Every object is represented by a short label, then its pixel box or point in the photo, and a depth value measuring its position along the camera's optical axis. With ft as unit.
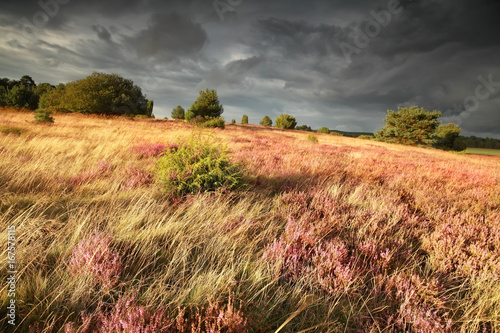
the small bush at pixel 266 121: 234.38
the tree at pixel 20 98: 103.91
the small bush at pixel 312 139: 66.57
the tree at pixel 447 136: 136.05
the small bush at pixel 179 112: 235.20
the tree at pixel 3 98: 105.81
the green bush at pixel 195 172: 11.59
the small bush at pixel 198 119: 97.55
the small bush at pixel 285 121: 200.73
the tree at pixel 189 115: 106.63
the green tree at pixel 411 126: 104.06
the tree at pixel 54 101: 100.81
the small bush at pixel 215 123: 85.01
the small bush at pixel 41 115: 42.73
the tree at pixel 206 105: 105.81
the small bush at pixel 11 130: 24.23
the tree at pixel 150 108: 161.38
